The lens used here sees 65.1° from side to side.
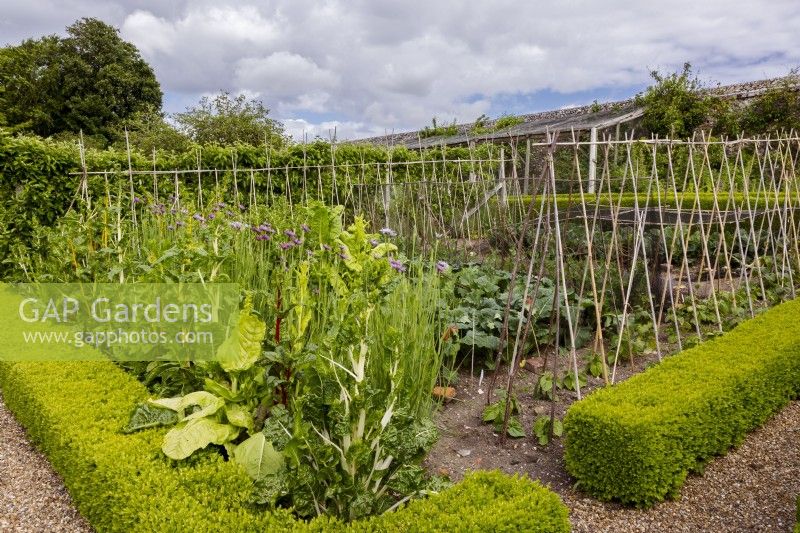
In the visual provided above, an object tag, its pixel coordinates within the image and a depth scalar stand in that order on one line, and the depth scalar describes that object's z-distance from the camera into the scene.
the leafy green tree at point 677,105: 16.11
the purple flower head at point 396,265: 3.68
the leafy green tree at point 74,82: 28.23
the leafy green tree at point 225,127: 16.12
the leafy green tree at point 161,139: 16.20
